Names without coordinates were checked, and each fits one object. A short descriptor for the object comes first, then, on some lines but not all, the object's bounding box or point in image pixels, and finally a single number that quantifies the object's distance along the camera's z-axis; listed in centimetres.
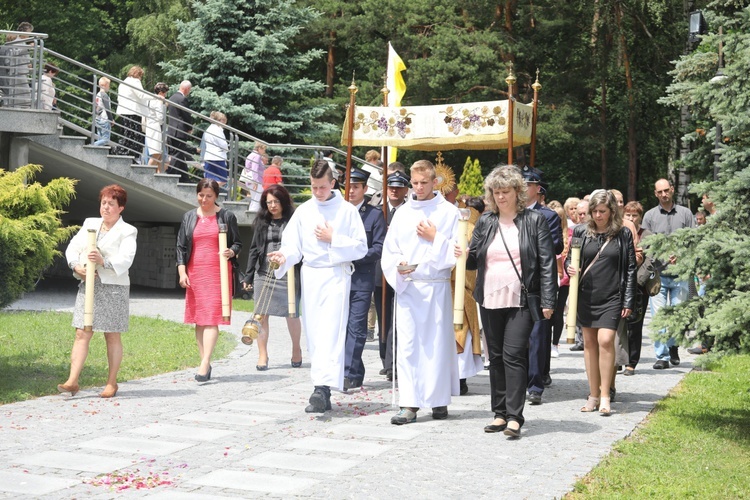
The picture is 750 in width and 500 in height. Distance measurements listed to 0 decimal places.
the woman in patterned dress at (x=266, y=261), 1138
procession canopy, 1077
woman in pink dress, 1041
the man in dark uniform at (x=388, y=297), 978
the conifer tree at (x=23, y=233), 925
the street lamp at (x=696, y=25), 1290
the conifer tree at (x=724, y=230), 727
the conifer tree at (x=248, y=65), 2647
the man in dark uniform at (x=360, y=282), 1007
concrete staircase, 1806
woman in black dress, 905
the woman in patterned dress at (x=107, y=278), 930
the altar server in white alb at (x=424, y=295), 866
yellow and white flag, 1506
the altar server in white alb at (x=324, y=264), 884
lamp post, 757
